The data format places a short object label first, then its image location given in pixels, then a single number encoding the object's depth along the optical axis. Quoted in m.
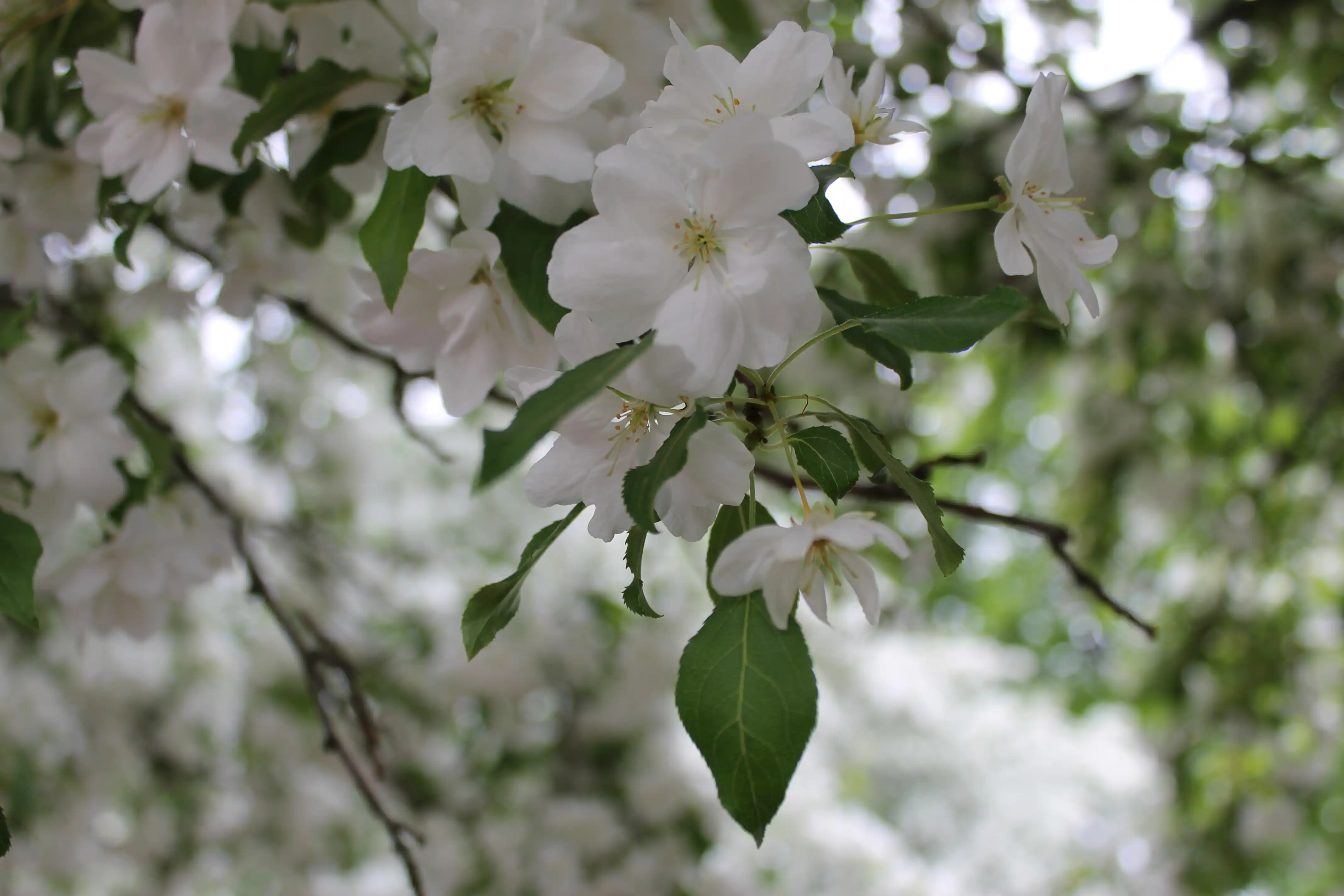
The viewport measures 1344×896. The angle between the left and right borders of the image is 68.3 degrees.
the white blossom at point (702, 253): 0.47
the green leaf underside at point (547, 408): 0.39
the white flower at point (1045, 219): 0.55
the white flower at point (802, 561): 0.48
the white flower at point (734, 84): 0.54
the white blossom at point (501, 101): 0.60
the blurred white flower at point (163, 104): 0.75
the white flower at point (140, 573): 0.95
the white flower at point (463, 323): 0.65
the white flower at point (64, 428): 0.85
